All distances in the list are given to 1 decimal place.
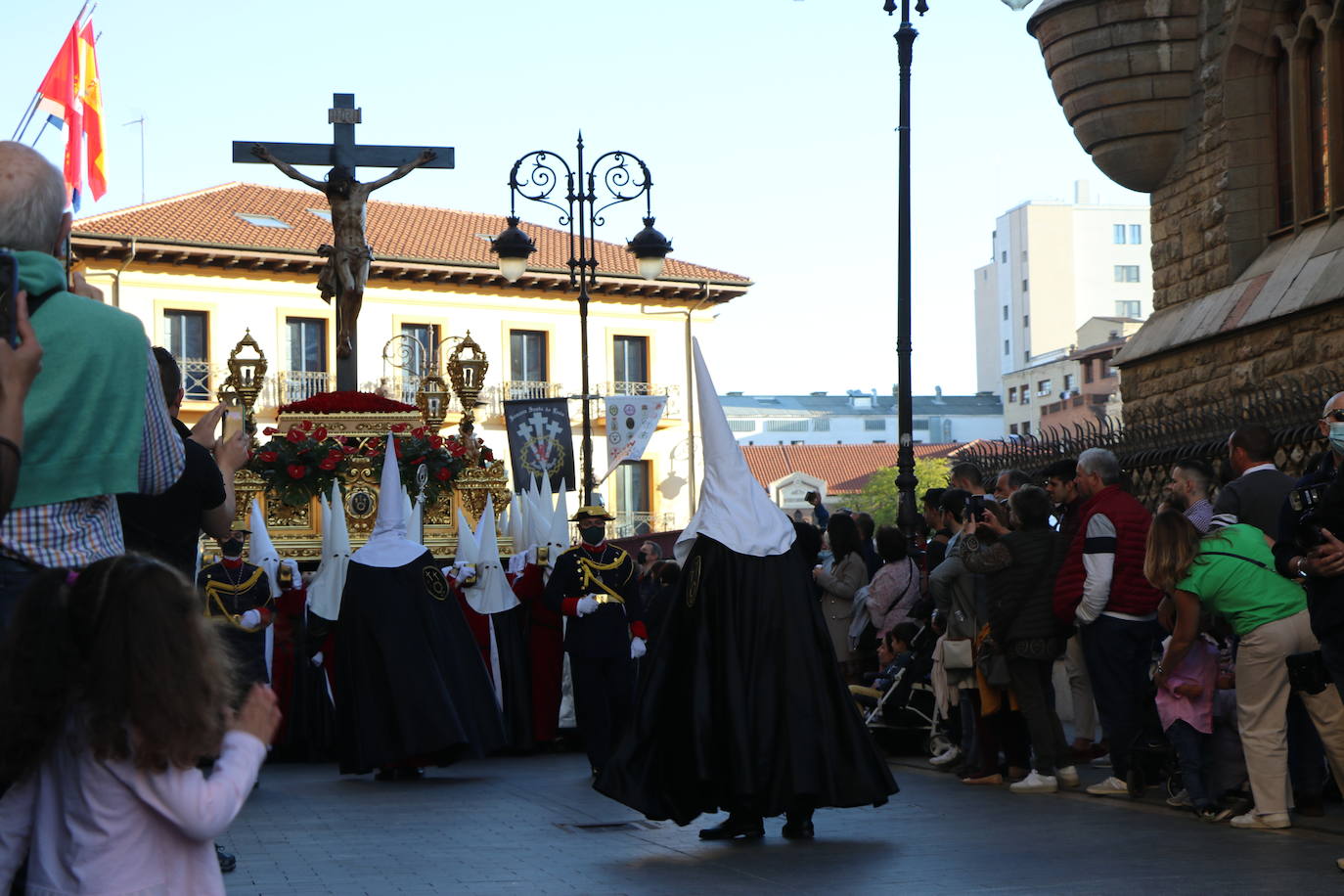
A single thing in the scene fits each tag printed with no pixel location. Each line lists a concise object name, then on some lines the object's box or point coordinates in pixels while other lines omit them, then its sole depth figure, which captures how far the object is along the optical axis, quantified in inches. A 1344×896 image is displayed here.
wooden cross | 777.6
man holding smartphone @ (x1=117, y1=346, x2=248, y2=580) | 189.5
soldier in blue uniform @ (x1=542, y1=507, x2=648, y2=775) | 507.5
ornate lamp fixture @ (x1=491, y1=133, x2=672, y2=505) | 860.6
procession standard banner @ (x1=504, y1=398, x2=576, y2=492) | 872.9
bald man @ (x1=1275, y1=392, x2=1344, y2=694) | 274.1
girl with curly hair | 136.8
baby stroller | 484.1
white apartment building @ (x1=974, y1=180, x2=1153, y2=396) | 4699.8
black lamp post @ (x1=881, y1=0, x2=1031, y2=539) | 647.8
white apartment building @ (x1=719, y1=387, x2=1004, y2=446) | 5113.2
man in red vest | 398.6
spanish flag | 865.5
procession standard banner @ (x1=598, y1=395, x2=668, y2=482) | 1024.2
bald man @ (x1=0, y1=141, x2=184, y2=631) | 140.7
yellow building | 1819.6
